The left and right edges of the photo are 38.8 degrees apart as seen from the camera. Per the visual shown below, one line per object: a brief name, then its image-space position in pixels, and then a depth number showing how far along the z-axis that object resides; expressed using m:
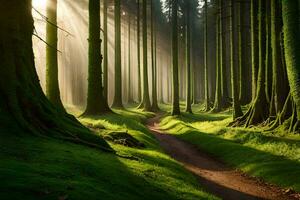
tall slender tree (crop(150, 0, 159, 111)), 45.47
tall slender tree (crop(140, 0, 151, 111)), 42.64
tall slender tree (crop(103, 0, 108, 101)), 38.32
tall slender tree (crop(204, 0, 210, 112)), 45.82
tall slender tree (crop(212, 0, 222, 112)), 39.52
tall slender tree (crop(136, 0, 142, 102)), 48.54
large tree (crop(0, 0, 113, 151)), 10.76
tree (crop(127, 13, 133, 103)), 61.41
